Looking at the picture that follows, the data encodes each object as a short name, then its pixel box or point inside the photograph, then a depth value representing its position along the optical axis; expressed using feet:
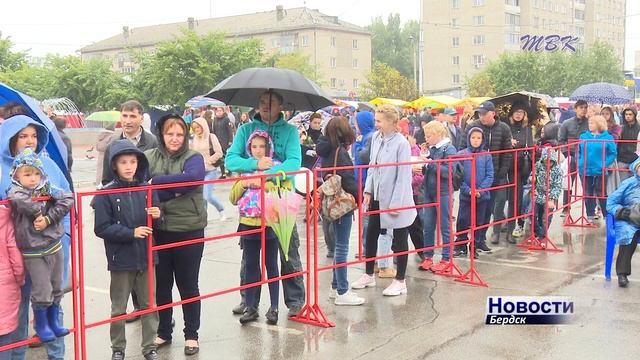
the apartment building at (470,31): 287.89
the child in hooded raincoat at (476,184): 28.68
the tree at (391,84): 195.83
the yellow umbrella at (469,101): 92.34
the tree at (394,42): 391.04
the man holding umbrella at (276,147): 19.86
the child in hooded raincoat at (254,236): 19.27
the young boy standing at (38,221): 13.50
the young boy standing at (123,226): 15.75
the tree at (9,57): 179.93
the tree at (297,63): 197.91
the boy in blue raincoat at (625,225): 24.89
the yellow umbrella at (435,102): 104.74
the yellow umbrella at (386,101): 112.49
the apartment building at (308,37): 278.46
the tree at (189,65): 132.46
